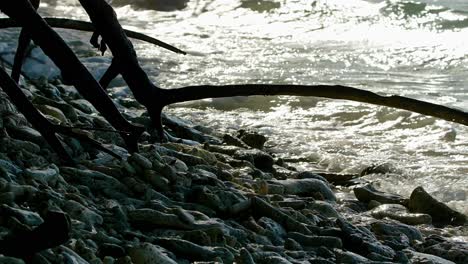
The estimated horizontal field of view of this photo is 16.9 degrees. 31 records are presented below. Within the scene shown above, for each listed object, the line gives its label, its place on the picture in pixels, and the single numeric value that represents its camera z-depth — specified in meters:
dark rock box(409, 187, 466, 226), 8.23
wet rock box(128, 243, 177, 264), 4.54
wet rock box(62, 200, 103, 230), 4.86
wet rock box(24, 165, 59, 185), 5.28
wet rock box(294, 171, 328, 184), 8.71
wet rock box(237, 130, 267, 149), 10.60
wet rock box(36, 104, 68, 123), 8.14
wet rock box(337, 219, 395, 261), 6.01
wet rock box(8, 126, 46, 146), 6.20
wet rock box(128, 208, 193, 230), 5.23
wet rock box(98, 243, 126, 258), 4.56
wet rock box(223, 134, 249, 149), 10.19
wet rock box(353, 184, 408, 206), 8.64
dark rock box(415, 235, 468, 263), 6.56
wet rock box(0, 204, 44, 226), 4.35
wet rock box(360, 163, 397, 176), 10.05
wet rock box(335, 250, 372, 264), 5.64
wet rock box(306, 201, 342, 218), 6.97
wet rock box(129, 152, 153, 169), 6.23
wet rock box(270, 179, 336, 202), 7.86
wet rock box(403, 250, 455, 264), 6.13
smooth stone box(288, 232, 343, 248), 5.89
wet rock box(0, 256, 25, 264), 3.59
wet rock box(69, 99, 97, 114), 9.48
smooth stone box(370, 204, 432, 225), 7.89
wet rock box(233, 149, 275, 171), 9.11
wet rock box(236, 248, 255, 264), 4.98
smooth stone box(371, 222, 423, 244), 6.90
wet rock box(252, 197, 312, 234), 6.09
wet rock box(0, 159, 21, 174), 5.29
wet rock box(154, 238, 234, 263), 4.90
